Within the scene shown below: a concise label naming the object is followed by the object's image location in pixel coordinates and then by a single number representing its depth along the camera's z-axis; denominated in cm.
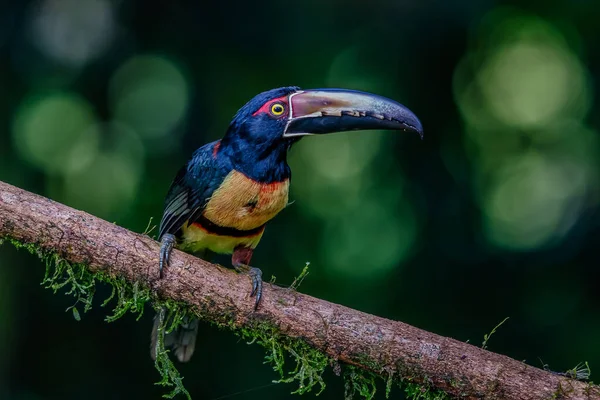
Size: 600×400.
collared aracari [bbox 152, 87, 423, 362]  606
